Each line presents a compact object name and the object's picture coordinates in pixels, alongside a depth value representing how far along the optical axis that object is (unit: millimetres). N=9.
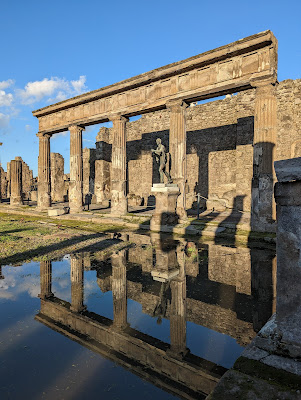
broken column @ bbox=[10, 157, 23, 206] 16891
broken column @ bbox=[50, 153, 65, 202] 21109
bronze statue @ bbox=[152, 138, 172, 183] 9242
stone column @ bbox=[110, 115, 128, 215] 11500
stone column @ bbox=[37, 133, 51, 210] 14609
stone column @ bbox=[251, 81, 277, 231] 7703
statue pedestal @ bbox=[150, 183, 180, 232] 8547
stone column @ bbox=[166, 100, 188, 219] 9680
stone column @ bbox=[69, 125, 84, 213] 13117
